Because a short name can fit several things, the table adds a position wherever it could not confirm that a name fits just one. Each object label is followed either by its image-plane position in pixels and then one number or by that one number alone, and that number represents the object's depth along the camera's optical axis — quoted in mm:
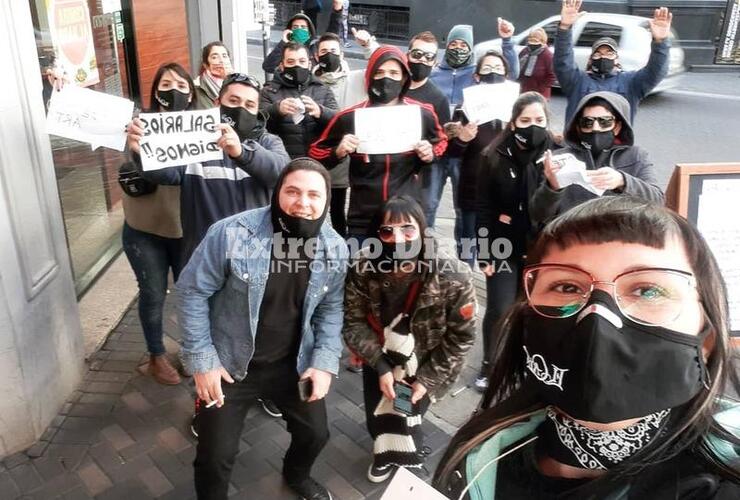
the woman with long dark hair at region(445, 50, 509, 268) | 4625
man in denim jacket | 2574
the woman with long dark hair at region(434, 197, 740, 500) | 1163
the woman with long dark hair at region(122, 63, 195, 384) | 3510
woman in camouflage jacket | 2863
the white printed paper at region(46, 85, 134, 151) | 3176
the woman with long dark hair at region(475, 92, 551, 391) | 3658
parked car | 11617
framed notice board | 2973
